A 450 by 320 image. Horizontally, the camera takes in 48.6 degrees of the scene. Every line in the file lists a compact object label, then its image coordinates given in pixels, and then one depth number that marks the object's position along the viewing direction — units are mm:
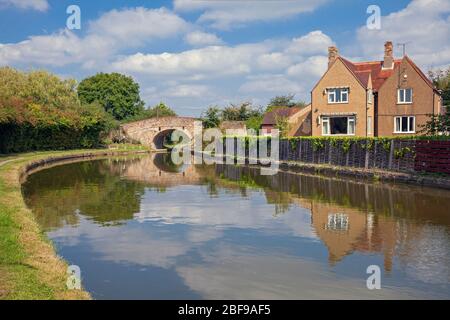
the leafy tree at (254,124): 60319
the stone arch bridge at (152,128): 75500
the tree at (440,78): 46766
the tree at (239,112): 78125
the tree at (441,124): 27195
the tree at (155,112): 92250
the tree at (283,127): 47231
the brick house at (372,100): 39188
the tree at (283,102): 91900
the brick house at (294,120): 50562
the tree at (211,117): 69500
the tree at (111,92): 94500
